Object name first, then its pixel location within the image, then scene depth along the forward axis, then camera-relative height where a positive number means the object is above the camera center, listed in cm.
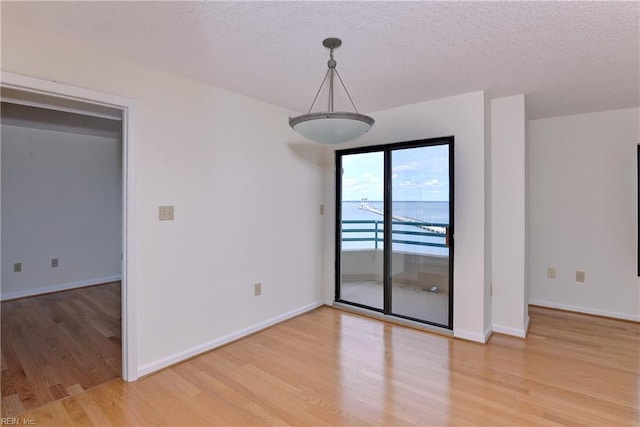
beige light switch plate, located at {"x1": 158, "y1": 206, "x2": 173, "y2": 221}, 259 +0
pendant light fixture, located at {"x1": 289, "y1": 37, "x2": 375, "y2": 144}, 195 +56
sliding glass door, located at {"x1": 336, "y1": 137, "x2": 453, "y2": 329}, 332 -18
